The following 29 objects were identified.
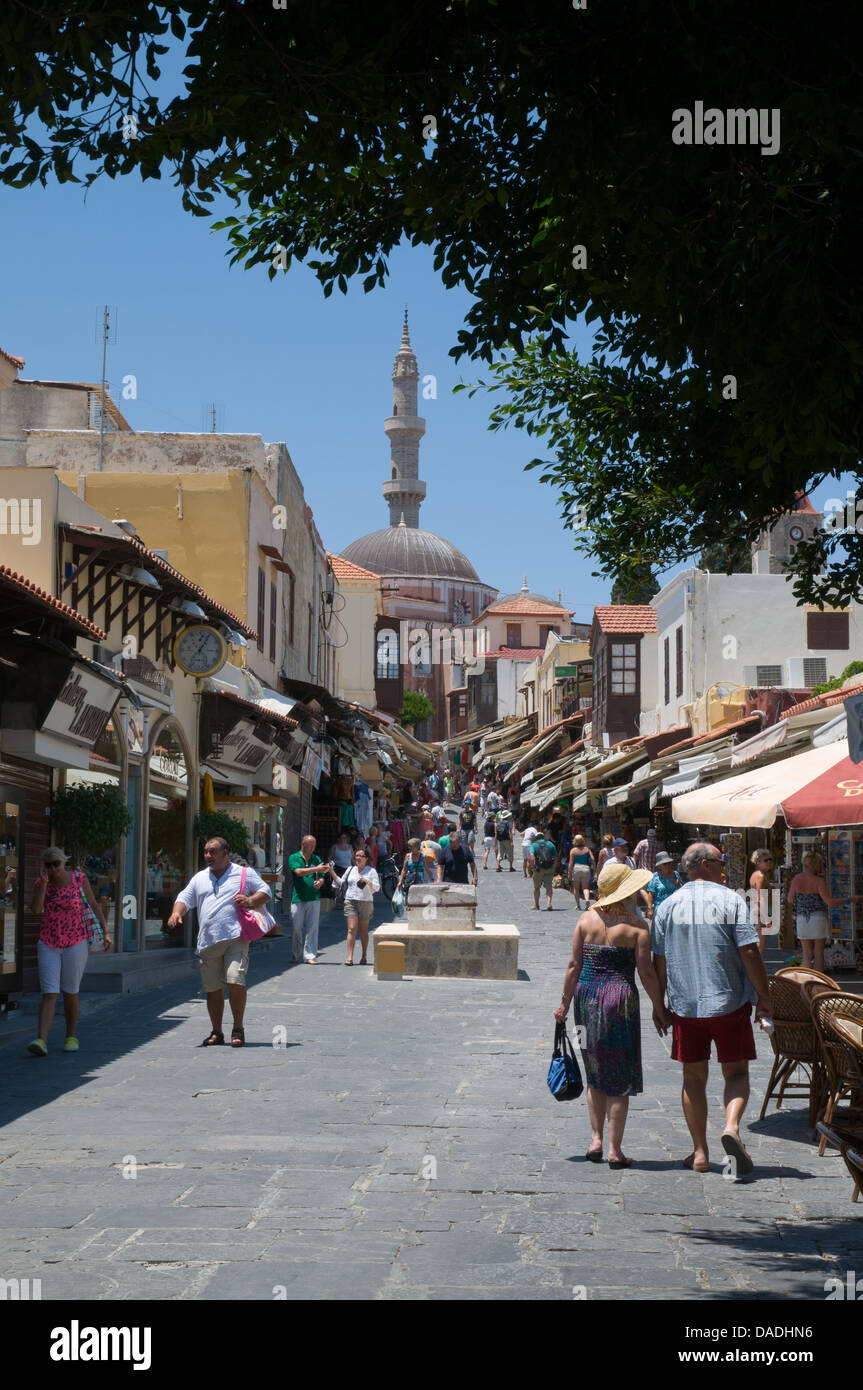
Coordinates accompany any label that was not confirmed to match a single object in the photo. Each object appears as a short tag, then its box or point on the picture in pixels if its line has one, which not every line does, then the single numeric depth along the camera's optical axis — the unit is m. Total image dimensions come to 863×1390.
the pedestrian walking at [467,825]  41.12
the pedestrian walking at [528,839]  35.70
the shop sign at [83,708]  14.27
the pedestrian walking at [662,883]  21.09
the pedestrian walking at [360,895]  20.45
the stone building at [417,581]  123.12
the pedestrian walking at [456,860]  28.67
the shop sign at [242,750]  23.84
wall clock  21.08
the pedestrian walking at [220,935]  12.49
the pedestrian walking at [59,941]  11.55
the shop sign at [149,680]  18.81
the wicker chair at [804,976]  9.23
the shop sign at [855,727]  9.03
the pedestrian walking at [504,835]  43.59
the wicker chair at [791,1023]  9.42
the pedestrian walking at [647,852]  28.70
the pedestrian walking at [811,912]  16.48
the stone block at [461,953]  18.94
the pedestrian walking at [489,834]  45.98
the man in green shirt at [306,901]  19.56
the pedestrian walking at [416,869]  27.11
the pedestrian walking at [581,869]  31.20
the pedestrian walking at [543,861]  30.19
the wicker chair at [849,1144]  5.72
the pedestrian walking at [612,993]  8.08
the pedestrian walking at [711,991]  8.05
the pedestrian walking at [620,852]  24.03
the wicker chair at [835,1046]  7.11
